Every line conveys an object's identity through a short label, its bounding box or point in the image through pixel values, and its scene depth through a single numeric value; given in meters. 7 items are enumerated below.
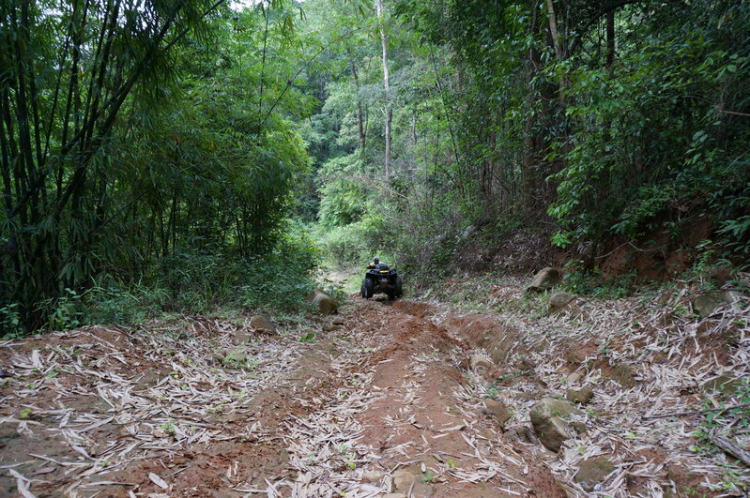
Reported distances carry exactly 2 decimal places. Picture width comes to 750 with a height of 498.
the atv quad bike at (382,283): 8.85
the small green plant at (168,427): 2.17
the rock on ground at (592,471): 2.12
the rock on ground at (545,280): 5.15
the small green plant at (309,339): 4.59
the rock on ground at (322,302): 6.20
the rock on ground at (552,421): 2.49
